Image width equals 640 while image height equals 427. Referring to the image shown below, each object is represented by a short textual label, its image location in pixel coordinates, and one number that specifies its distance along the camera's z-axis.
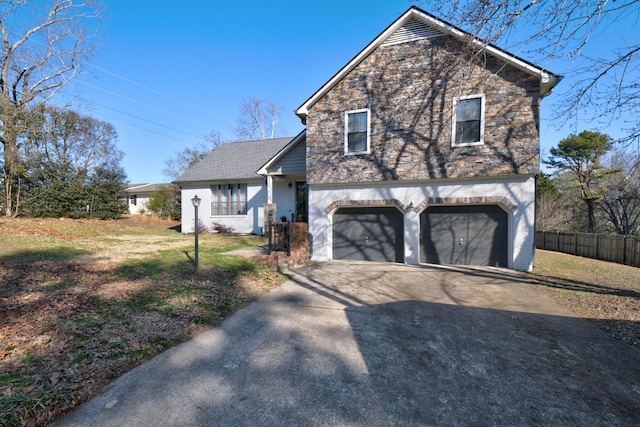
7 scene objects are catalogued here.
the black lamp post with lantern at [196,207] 7.46
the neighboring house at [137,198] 35.09
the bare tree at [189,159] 36.00
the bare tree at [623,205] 18.84
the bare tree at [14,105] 15.59
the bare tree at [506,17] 5.11
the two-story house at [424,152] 8.97
